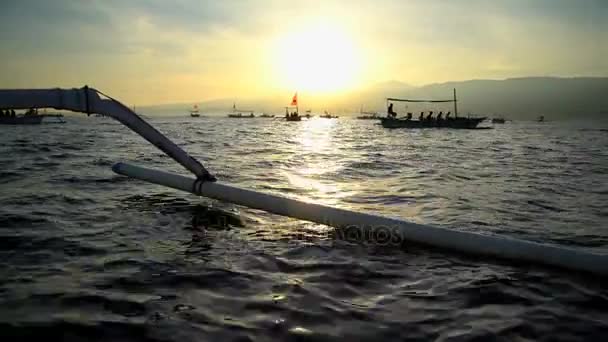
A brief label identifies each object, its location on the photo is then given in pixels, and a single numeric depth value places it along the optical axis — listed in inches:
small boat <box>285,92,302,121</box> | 5370.1
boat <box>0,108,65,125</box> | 2332.8
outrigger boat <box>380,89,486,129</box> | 2630.4
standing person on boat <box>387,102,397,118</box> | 2673.2
